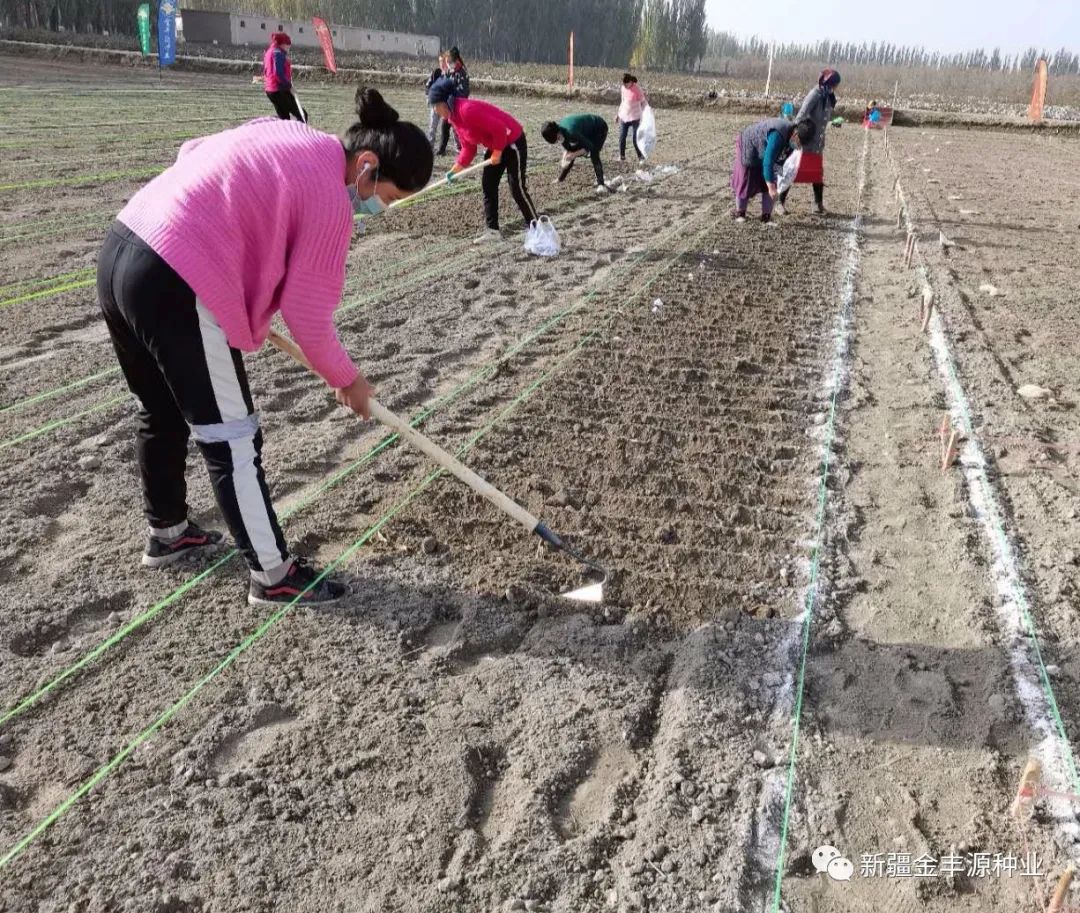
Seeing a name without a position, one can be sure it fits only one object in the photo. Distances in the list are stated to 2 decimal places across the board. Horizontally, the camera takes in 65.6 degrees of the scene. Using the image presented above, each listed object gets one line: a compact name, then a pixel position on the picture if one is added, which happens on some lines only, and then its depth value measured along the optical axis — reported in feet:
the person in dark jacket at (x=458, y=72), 27.61
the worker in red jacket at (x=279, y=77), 35.29
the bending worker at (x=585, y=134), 30.17
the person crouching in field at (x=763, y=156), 24.91
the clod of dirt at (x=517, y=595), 9.10
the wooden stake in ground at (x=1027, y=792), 6.39
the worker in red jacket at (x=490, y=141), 22.00
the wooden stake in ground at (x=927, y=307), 17.71
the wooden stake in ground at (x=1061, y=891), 5.36
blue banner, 74.84
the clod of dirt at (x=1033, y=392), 14.62
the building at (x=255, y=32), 128.47
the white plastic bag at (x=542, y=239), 22.24
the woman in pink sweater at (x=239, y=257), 7.02
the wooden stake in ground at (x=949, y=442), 11.65
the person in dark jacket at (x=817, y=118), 26.55
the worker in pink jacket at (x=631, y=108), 36.94
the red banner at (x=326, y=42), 82.28
